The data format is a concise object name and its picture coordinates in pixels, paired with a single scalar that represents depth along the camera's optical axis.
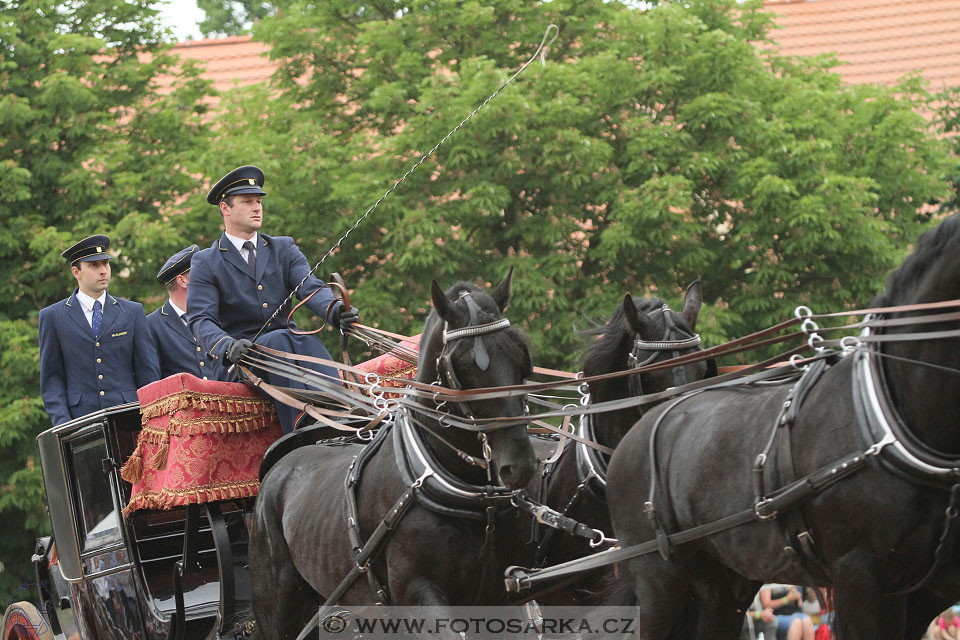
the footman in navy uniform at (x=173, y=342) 15.09
